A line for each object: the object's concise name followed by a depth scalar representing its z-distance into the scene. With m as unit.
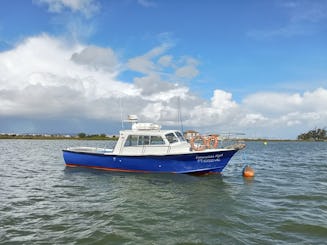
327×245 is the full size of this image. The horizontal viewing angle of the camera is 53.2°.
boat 20.53
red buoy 22.64
